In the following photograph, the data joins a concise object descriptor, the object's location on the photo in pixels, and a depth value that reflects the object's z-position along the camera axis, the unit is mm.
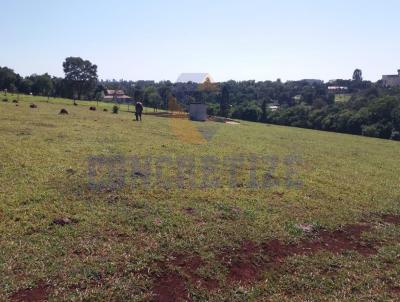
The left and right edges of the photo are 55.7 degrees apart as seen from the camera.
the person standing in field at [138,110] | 32594
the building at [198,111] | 41031
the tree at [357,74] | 197125
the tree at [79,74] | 91812
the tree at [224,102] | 73806
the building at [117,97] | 110975
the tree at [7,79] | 81875
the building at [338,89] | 139438
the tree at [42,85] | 82562
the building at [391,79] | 168325
